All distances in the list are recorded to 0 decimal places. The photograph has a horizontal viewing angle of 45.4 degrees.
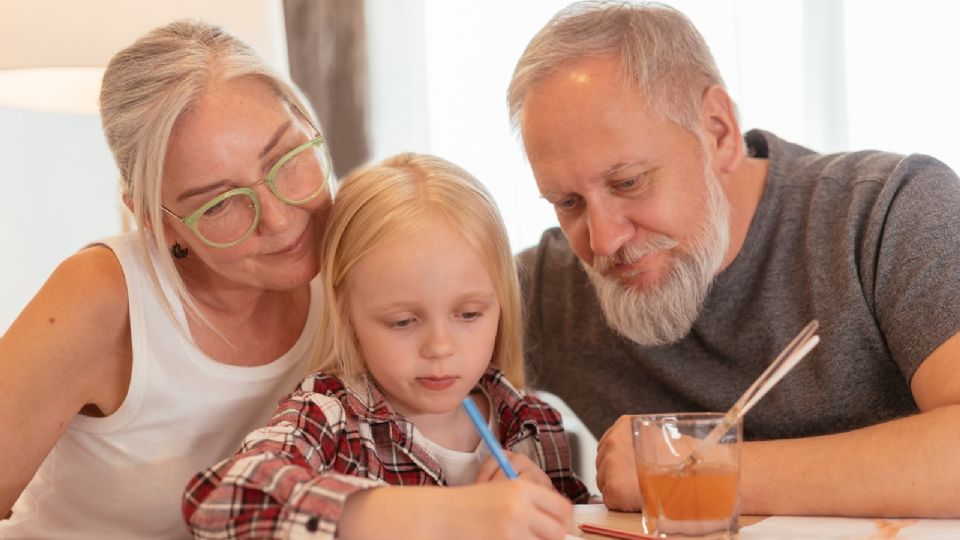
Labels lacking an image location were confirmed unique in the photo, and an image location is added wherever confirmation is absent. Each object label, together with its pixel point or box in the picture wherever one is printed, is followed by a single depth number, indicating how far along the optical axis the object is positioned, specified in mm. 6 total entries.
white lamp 2445
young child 1593
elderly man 1746
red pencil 1372
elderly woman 1698
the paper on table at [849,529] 1379
